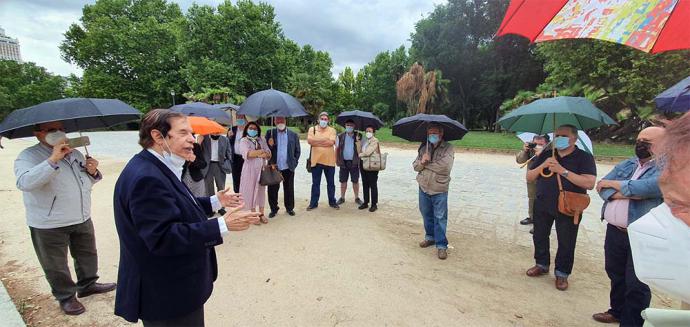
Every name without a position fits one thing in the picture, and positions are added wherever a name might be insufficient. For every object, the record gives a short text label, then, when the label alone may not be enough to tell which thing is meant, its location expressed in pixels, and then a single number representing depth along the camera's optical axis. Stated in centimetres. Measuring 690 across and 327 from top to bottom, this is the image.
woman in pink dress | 582
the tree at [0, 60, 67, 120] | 3912
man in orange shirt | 668
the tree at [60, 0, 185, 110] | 3319
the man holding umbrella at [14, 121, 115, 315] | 290
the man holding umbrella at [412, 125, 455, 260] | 450
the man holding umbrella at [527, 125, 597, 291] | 356
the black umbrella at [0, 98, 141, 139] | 275
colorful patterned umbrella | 212
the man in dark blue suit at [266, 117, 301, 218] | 614
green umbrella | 351
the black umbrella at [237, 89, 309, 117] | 544
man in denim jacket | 267
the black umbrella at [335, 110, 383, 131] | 704
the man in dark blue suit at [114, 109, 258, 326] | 170
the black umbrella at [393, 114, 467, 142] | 443
